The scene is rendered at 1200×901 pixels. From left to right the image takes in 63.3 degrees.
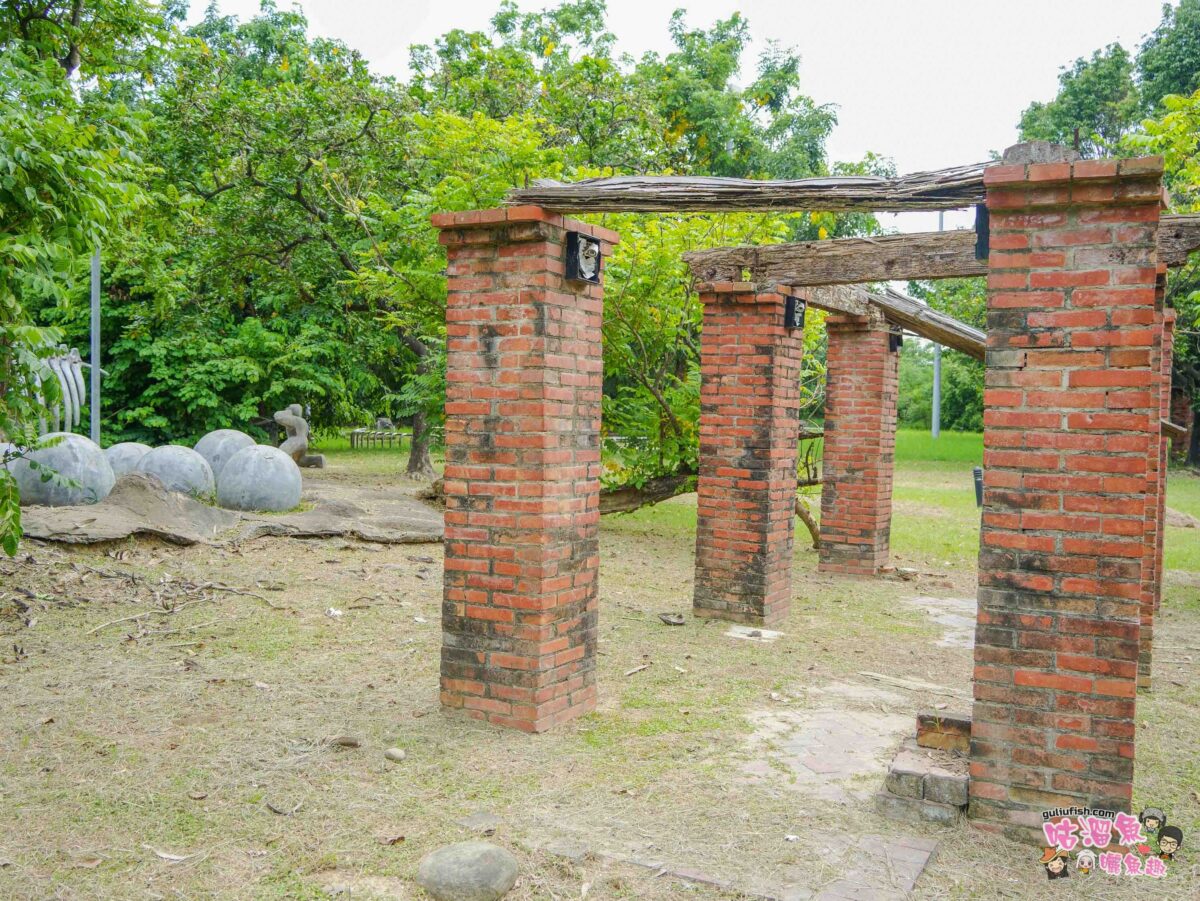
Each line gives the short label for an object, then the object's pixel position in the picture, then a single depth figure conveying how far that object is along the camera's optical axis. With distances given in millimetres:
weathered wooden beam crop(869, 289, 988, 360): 9969
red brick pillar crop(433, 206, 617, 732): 5047
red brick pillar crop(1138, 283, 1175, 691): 6504
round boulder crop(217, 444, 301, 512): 11844
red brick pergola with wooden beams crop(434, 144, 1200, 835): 3916
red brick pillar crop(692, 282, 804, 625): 8031
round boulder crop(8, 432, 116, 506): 10109
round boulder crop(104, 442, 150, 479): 12219
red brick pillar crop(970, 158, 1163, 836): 3889
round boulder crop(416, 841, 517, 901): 3455
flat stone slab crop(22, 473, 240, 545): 9078
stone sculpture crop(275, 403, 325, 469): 15305
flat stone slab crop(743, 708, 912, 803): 4641
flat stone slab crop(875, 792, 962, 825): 4125
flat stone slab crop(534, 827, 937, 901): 3533
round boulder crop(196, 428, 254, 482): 13562
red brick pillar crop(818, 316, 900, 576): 10656
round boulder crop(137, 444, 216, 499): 11547
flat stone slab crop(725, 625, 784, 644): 7715
